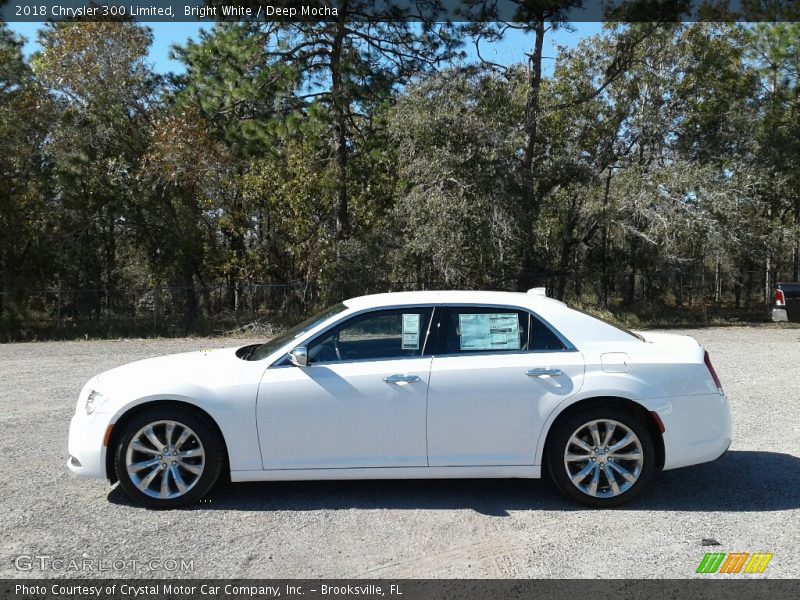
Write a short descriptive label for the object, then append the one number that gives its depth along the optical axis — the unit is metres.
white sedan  4.96
